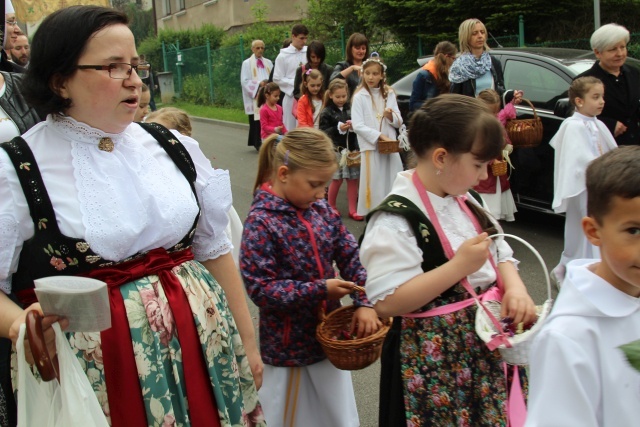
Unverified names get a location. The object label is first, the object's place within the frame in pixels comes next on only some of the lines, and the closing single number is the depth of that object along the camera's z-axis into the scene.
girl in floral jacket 2.94
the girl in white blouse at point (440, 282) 2.30
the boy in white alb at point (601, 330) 1.64
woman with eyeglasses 2.02
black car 6.87
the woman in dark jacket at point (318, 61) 9.41
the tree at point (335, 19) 18.75
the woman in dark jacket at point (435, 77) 7.91
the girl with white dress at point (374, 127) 7.50
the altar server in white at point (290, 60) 11.40
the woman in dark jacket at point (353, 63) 8.66
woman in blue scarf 7.21
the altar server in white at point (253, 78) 13.62
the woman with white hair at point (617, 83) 6.17
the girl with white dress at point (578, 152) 5.43
